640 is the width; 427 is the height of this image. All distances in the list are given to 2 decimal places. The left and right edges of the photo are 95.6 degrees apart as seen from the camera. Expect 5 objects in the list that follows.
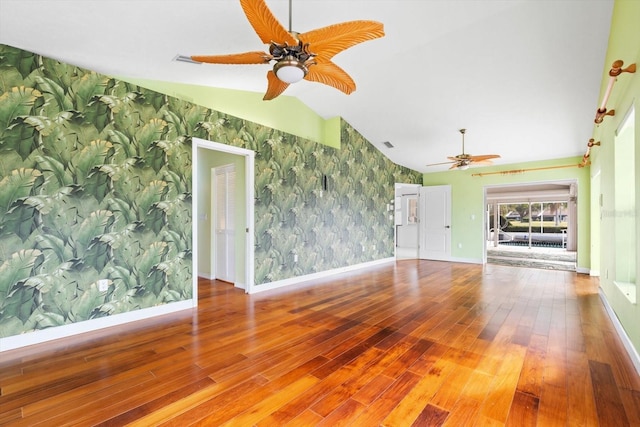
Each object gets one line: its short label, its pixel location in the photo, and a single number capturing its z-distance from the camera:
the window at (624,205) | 2.96
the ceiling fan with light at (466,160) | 5.08
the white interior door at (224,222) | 4.95
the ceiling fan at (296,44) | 1.72
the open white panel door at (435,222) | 7.82
